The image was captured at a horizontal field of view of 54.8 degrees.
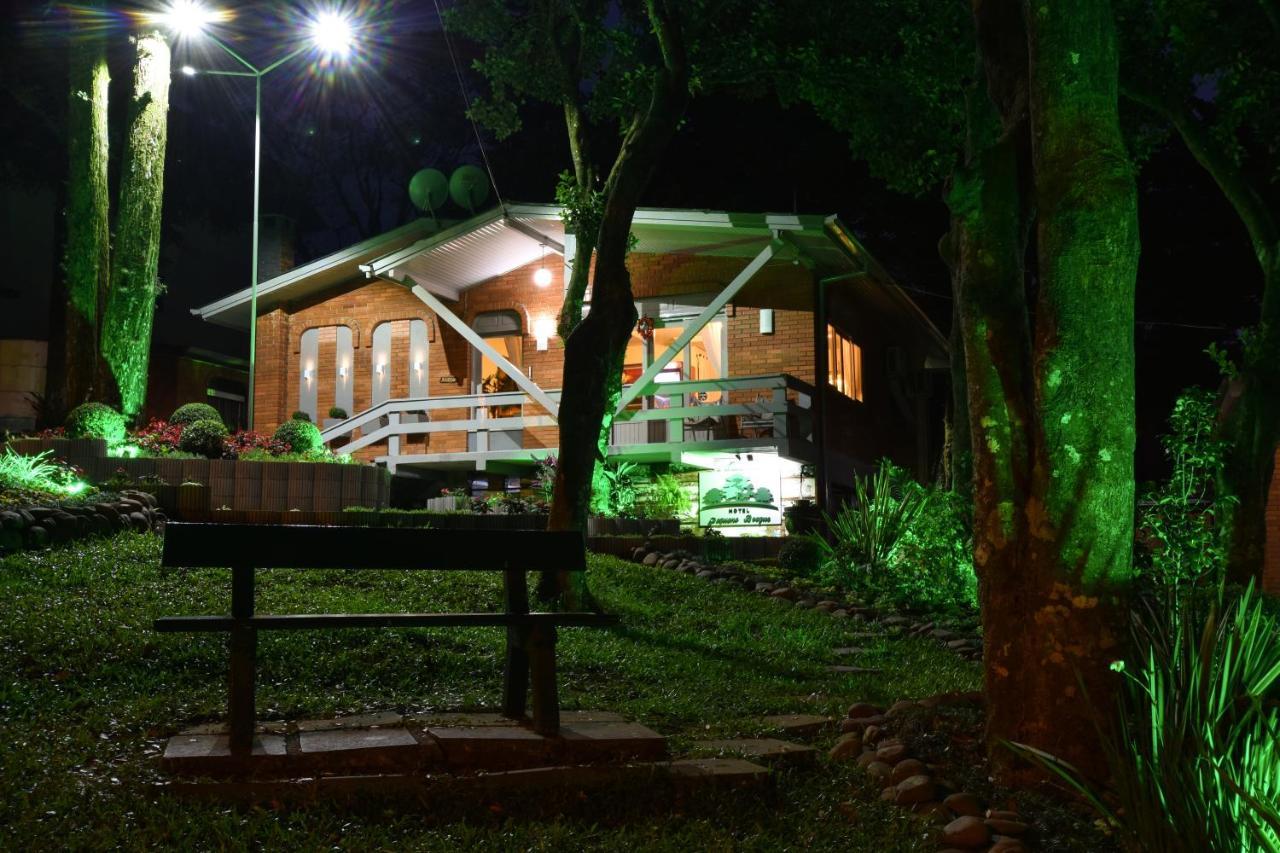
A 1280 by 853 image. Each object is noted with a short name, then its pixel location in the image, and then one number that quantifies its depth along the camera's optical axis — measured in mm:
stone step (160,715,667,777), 4891
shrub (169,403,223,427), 18109
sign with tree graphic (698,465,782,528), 21922
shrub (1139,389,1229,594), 10141
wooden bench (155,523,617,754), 5172
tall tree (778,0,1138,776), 5395
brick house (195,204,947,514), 21656
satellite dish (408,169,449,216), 25094
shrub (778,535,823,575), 15383
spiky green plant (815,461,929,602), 13744
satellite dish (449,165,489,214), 25172
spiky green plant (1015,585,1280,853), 3889
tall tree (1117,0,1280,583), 12844
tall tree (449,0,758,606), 10461
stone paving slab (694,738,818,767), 5727
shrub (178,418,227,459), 16844
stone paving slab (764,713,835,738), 6488
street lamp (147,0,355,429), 18953
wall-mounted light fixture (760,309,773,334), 22875
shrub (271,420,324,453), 18891
